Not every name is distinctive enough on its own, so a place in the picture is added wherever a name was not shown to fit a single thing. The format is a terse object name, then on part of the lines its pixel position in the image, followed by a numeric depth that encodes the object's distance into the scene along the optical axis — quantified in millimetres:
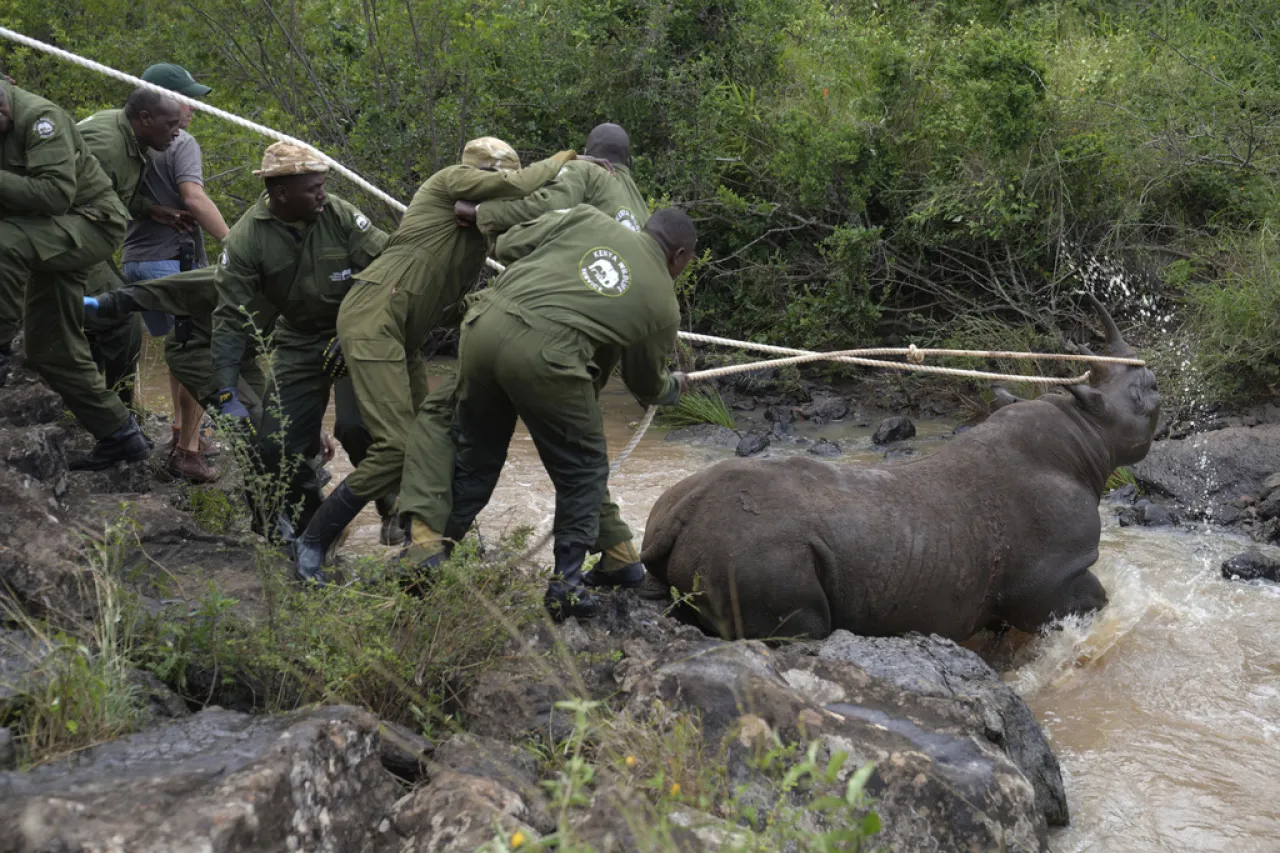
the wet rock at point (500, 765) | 3541
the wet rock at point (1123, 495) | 9383
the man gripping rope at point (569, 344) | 4973
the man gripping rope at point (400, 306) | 5559
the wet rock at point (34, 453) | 5547
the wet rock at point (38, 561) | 4270
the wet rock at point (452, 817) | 3337
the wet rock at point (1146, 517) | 8828
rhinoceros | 5609
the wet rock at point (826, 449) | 10778
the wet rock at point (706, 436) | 11344
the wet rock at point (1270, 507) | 8617
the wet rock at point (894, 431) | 11031
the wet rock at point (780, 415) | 11781
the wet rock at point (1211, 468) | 9109
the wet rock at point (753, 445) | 10812
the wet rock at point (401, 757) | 3830
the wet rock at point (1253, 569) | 7590
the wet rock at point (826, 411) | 11953
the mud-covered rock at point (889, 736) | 3949
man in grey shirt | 7215
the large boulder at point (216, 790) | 2895
